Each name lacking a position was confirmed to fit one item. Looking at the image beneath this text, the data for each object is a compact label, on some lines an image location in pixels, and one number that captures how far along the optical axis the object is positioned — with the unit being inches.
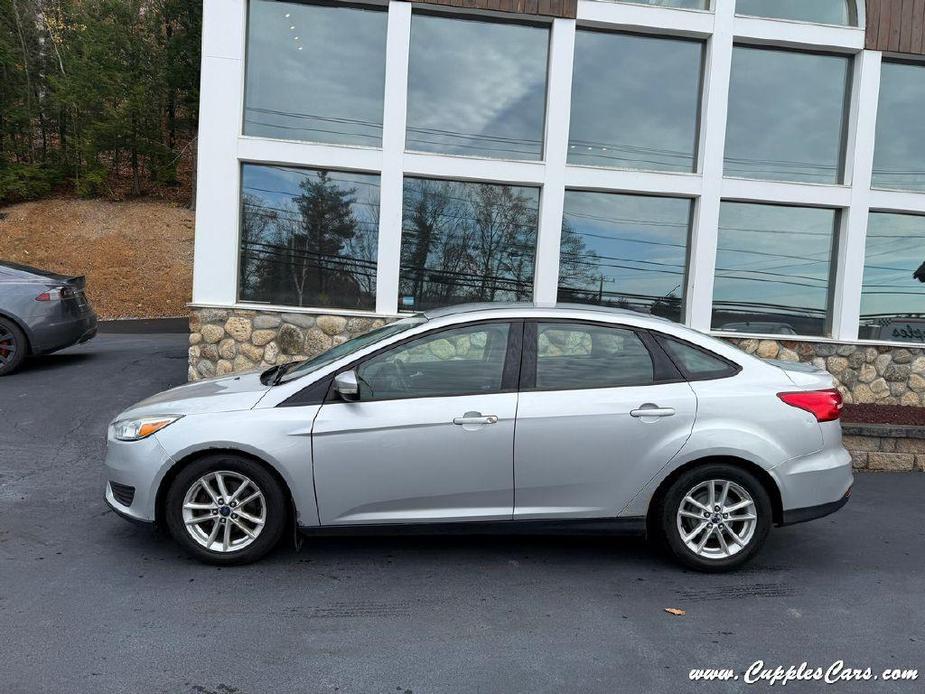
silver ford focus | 157.3
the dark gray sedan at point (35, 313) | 356.5
